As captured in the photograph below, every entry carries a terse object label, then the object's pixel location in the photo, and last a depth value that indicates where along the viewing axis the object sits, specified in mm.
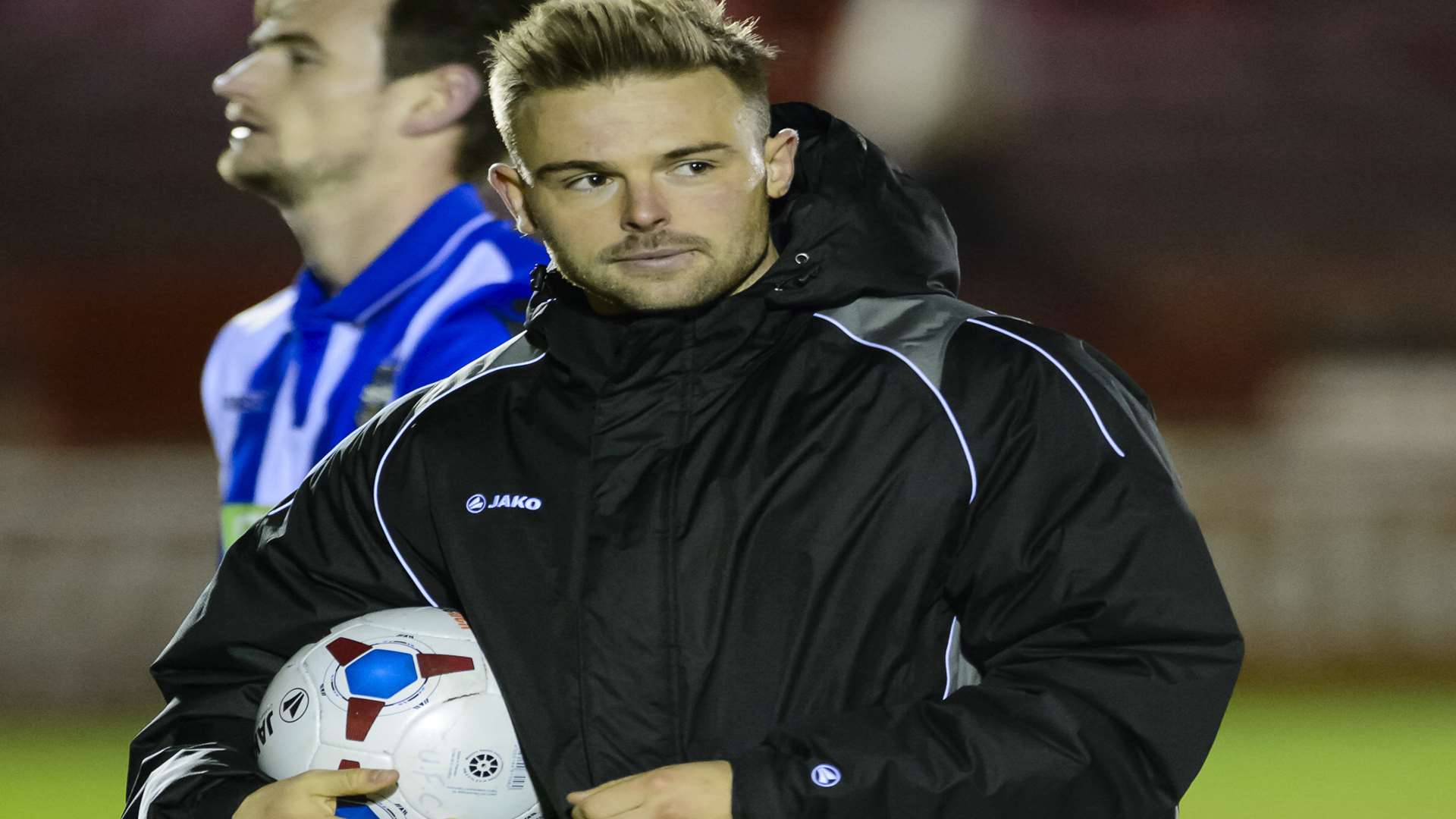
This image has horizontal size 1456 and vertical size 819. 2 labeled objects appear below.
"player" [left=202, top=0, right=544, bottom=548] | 10344
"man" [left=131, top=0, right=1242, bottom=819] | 9407
